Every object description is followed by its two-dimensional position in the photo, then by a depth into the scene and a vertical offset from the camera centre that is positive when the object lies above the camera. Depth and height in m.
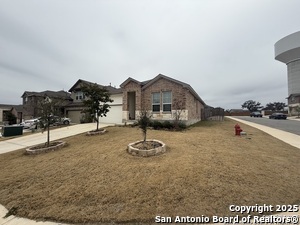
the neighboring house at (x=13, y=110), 35.69 +1.77
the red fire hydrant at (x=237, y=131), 10.63 -1.01
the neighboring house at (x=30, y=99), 28.98 +3.43
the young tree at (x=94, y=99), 12.60 +1.46
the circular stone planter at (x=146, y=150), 6.09 -1.36
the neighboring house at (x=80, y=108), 19.75 +1.36
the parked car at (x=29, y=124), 20.67 -0.92
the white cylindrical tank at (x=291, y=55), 52.47 +21.72
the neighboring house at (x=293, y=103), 42.58 +3.74
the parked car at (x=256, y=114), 39.41 +0.53
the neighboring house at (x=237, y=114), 52.60 +0.77
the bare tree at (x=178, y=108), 14.37 +0.81
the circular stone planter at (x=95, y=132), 12.21 -1.21
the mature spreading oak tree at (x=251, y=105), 72.02 +5.19
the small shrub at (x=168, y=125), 13.17 -0.72
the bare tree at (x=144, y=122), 7.10 -0.24
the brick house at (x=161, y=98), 14.66 +1.94
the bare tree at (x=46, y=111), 9.09 +0.37
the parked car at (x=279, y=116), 30.44 -0.01
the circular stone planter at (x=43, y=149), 8.33 -1.75
